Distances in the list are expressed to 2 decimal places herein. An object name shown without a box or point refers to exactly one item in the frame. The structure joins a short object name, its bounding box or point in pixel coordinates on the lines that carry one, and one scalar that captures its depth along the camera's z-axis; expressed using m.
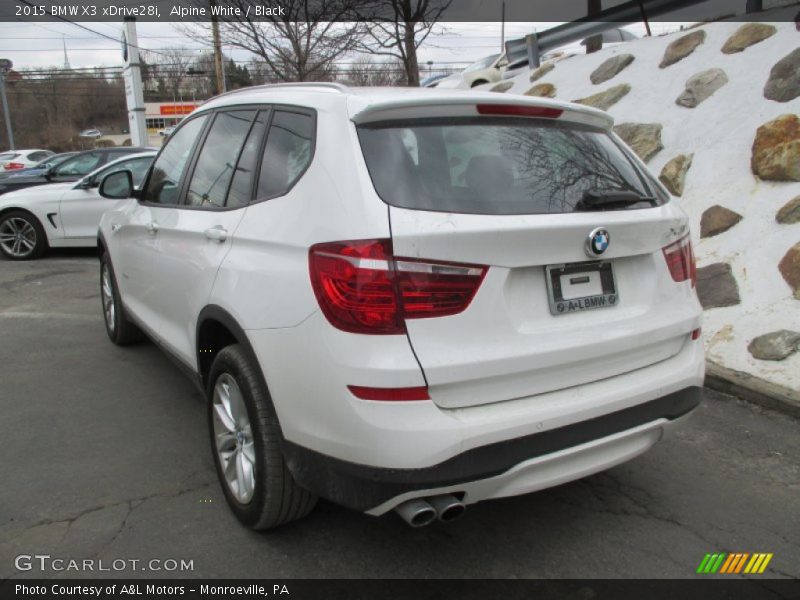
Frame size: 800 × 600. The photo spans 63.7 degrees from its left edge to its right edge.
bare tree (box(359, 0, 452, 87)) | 13.04
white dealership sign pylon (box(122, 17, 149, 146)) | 17.77
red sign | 61.27
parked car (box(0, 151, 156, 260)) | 9.38
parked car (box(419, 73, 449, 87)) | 17.02
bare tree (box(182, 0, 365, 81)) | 14.75
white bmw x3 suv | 2.07
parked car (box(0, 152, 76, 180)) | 13.16
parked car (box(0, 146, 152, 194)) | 10.80
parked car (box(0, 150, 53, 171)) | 22.64
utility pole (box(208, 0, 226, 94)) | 17.41
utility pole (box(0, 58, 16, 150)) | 36.75
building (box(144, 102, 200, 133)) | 61.15
